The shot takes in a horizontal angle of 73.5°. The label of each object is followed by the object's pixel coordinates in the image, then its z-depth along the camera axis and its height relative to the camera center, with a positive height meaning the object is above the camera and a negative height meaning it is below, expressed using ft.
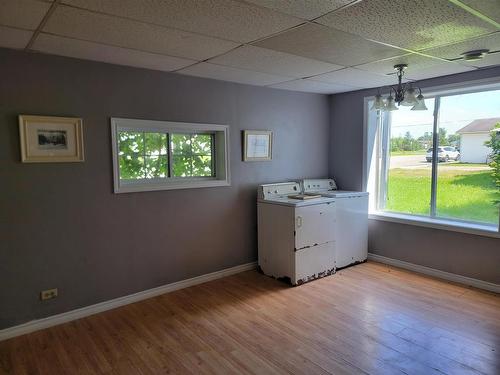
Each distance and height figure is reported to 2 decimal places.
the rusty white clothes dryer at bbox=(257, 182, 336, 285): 11.57 -2.85
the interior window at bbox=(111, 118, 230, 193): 10.28 +0.07
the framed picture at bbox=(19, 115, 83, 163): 8.41 +0.51
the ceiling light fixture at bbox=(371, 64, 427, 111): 9.66 +1.64
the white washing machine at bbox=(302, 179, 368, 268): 13.10 -2.73
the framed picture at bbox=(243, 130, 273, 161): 12.75 +0.44
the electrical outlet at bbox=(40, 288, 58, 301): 8.95 -3.64
